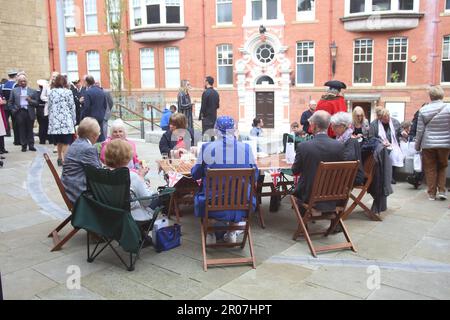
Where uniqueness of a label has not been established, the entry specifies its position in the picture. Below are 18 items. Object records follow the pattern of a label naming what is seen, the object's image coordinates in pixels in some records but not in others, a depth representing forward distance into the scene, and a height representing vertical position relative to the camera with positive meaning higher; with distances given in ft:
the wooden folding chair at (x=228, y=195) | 12.41 -2.83
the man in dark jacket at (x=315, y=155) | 14.10 -1.91
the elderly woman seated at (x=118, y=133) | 16.01 -1.24
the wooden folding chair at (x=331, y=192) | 13.48 -3.04
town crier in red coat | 20.42 -0.20
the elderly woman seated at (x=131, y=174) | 12.93 -2.30
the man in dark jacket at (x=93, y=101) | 27.84 -0.13
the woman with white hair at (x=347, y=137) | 15.97 -1.56
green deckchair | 12.01 -3.22
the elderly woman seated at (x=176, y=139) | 18.75 -1.81
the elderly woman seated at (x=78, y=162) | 14.23 -2.03
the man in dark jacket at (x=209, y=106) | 31.35 -0.61
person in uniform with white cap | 33.50 +0.78
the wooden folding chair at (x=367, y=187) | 17.25 -3.59
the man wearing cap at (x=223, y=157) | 13.21 -1.81
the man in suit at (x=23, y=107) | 31.45 -0.49
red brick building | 59.11 +7.19
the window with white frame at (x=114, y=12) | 74.69 +14.80
